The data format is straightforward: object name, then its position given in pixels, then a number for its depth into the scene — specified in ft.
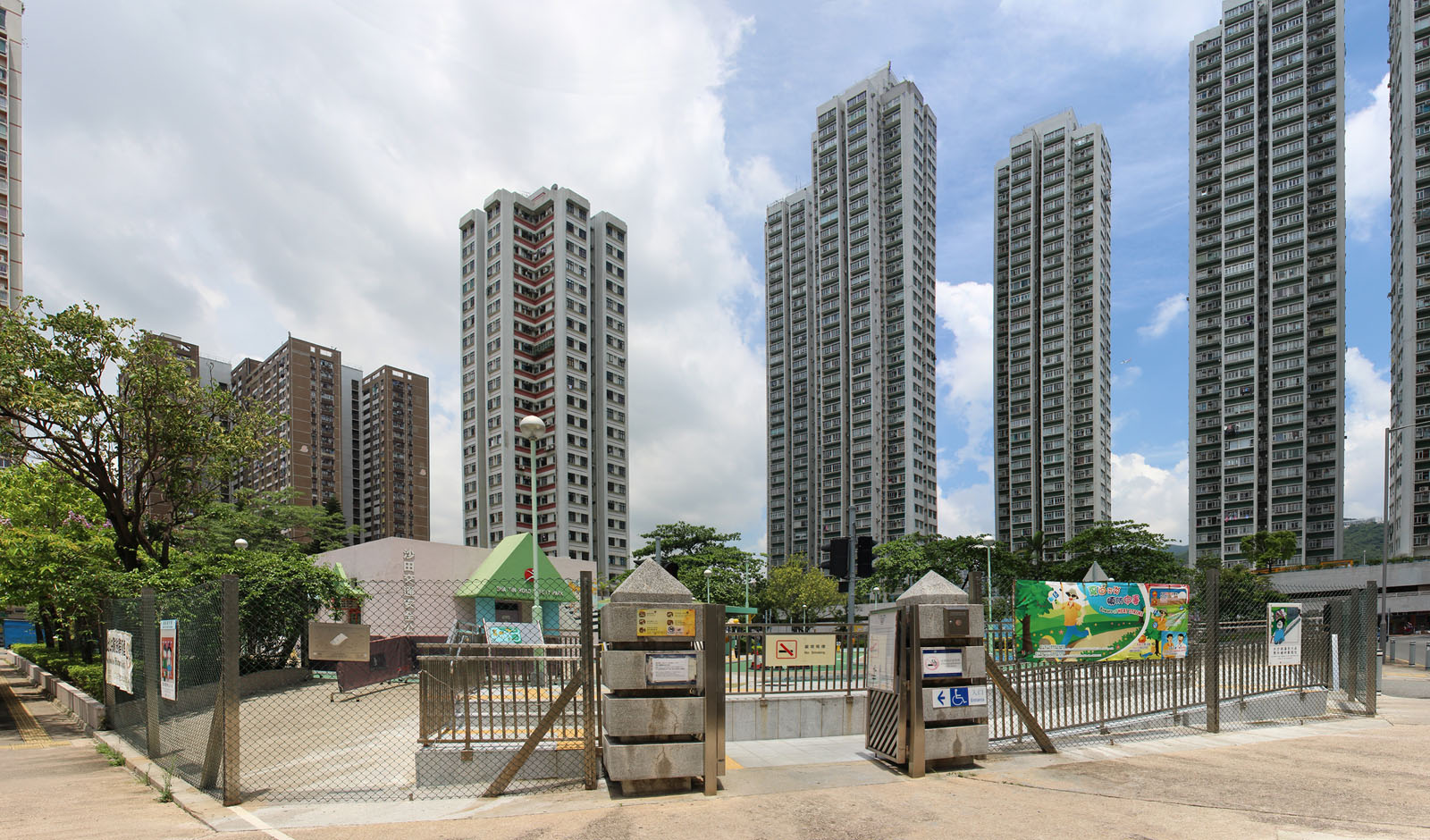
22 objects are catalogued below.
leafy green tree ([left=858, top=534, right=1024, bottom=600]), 213.66
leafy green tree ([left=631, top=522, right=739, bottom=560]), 214.90
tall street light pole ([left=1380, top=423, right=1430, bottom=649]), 108.08
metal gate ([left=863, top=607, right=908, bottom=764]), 29.35
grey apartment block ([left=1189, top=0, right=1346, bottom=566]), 266.36
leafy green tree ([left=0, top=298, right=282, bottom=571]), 58.29
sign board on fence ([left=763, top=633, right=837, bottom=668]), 36.85
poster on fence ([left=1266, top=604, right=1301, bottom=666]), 41.01
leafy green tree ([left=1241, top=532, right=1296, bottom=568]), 226.79
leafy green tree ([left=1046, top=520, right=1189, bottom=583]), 177.27
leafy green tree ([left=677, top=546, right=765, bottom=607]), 185.98
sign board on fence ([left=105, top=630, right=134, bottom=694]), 35.39
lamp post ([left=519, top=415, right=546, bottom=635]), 51.26
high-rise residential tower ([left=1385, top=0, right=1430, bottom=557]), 228.43
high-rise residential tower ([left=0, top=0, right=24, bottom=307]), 203.10
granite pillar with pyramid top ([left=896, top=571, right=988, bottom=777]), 29.09
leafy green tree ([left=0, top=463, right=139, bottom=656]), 56.75
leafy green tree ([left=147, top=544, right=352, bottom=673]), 64.49
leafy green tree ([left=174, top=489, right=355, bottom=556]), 139.93
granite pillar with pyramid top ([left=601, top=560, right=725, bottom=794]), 25.27
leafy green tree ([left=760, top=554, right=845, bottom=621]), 212.02
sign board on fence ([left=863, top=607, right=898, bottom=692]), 30.48
